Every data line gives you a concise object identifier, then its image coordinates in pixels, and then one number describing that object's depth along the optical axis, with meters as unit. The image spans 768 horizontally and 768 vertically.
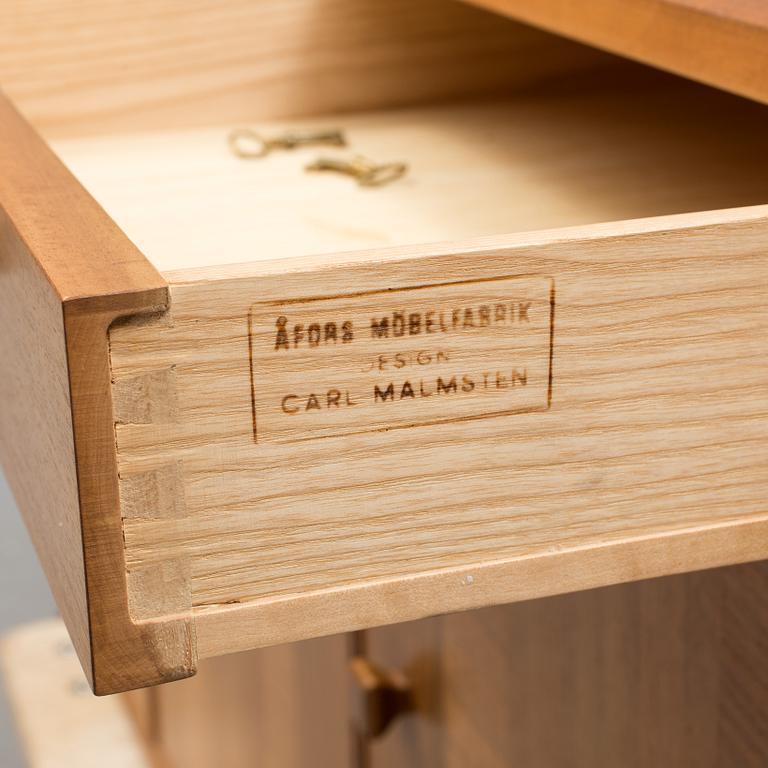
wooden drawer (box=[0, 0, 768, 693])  0.49
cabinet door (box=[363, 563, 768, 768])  0.70
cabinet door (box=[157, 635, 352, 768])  1.12
